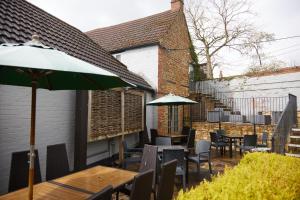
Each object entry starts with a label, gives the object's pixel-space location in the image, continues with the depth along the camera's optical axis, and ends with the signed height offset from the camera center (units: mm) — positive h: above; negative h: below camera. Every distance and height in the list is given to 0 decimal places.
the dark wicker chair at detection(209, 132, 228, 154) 9798 -1346
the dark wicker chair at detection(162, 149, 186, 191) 5493 -1054
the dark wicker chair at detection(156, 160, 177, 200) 2947 -948
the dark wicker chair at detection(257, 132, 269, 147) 9828 -1089
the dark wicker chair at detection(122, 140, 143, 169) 6262 -1337
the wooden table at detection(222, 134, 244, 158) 9828 -1105
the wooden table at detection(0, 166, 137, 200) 2736 -1016
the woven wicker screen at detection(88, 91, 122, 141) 7086 -105
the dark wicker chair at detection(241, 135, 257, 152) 8836 -1177
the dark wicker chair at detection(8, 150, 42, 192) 3418 -933
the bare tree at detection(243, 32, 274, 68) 22500 +6764
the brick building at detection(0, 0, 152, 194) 5059 +59
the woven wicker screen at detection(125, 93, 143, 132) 9125 -37
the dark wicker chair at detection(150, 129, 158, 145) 9770 -990
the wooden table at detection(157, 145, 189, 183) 6356 -1139
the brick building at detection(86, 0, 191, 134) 11797 +3423
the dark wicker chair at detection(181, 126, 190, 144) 11662 -986
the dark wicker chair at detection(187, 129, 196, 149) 7720 -991
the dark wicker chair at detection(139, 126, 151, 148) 10422 -1211
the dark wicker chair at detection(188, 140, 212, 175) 6602 -1144
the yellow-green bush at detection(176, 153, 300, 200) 2324 -856
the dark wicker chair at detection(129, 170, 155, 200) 2193 -762
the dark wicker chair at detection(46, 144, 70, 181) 3980 -930
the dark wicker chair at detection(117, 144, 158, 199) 4121 -934
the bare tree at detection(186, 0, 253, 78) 23750 +8368
